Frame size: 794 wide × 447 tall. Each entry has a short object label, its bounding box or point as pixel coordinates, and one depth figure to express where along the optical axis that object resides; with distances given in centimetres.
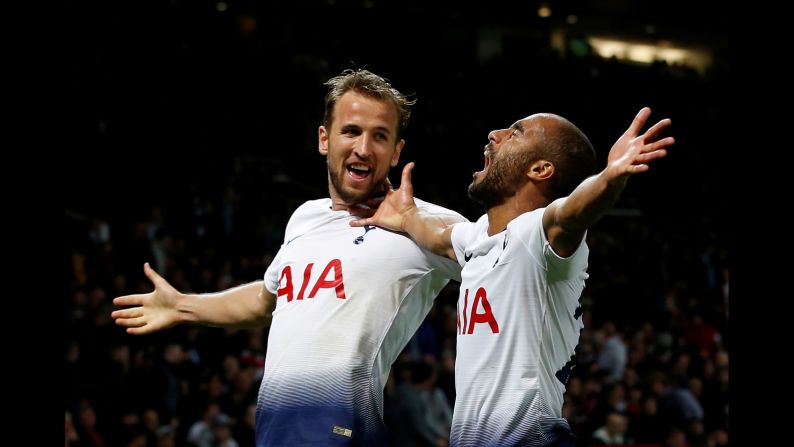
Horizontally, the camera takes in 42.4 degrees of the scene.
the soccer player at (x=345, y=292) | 425
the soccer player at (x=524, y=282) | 373
